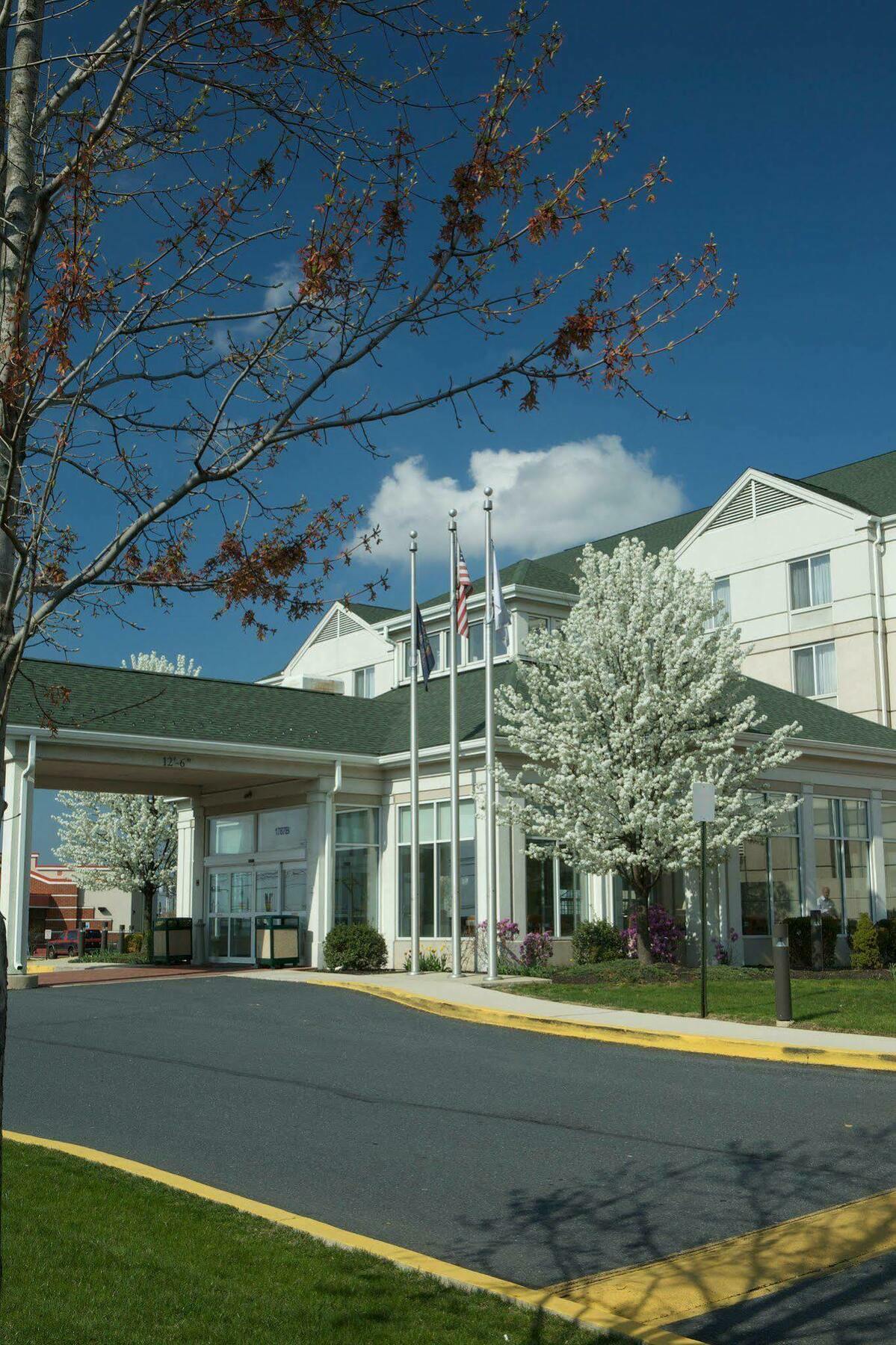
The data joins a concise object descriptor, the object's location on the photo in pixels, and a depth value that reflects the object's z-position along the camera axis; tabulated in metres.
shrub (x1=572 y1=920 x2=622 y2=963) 25.02
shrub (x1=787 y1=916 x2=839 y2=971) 26.61
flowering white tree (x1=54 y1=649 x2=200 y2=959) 44.97
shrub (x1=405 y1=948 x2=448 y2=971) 25.61
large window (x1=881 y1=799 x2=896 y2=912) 31.69
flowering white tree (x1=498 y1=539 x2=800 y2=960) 23.84
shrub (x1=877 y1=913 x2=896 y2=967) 27.30
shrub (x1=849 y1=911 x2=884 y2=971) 26.91
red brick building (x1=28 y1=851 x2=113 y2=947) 69.19
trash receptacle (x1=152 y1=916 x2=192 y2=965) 31.27
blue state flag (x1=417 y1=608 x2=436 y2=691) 25.14
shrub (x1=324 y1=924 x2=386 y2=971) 25.89
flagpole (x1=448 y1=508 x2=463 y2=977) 23.62
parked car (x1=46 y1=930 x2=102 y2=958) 44.07
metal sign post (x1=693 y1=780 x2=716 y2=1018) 16.36
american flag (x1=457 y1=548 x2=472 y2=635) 24.39
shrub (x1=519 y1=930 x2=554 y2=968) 24.78
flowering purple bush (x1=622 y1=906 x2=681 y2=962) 25.00
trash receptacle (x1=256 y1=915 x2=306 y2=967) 27.56
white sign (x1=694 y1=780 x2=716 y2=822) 16.39
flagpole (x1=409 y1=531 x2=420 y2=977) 24.56
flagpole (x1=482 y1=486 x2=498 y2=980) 22.66
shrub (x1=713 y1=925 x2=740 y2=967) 27.36
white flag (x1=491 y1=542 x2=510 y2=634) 24.11
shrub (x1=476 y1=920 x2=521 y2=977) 24.52
